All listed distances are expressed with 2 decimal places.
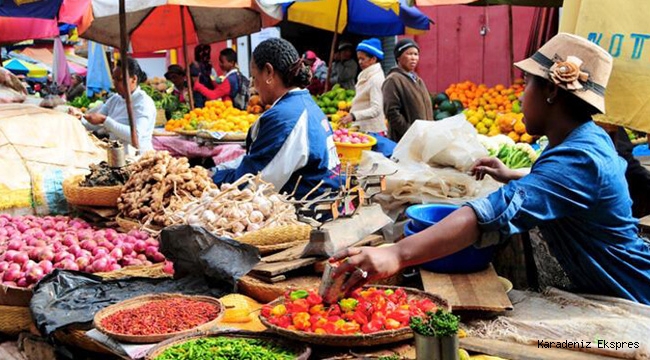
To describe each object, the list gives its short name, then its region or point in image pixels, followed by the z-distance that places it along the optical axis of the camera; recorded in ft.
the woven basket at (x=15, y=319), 10.71
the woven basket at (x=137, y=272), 11.12
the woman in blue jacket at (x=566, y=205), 7.22
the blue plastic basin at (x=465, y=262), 8.58
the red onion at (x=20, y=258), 11.57
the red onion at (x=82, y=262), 11.59
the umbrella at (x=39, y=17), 34.86
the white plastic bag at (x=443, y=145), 13.58
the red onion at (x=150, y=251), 12.44
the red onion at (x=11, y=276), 11.00
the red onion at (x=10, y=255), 11.66
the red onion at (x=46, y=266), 11.26
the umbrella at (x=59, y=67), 62.13
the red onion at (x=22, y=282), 10.96
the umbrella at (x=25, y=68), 80.28
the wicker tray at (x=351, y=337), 6.88
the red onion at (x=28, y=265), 11.23
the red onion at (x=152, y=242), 12.54
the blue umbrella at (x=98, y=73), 56.24
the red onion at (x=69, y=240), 12.58
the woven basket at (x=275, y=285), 9.15
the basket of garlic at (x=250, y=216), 10.88
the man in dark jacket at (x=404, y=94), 24.91
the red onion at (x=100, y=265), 11.62
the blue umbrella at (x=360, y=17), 41.50
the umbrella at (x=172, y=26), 35.29
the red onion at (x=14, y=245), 12.26
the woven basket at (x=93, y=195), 14.91
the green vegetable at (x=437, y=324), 5.80
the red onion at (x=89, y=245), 12.31
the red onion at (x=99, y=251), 11.97
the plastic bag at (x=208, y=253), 9.58
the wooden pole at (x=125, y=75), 21.39
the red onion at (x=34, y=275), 10.97
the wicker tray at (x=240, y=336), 7.09
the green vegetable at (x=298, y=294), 7.87
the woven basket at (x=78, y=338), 9.11
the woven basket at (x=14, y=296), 10.55
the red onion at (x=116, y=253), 11.95
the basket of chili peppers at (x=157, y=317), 7.86
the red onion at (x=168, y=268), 11.38
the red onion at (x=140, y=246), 12.41
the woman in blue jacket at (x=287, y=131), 13.83
